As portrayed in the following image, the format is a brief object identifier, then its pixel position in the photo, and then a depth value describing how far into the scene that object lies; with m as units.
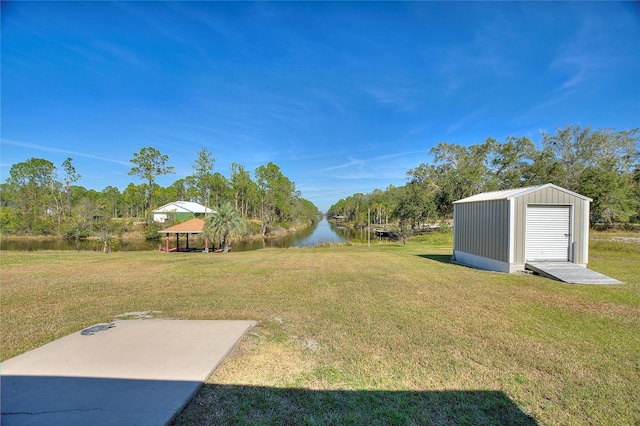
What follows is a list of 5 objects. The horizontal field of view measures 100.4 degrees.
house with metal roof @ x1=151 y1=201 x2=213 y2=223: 36.55
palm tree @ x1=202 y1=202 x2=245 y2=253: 18.78
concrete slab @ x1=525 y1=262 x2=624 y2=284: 6.34
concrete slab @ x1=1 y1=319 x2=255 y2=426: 1.91
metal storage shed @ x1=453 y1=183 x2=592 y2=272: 7.66
